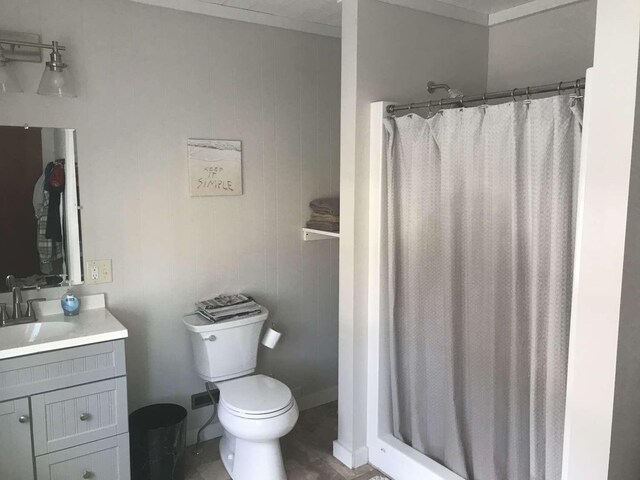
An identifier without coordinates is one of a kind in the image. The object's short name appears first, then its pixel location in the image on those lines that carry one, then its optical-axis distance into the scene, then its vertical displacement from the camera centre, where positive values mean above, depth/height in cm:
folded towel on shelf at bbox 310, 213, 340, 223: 306 -21
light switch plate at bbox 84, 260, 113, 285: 261 -44
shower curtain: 193 -40
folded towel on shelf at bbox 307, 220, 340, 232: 305 -26
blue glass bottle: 249 -57
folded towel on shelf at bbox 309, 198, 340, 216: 309 -14
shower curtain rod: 185 +33
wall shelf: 318 -32
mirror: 242 -13
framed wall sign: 284 +7
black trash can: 251 -124
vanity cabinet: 208 -94
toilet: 244 -101
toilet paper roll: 300 -87
